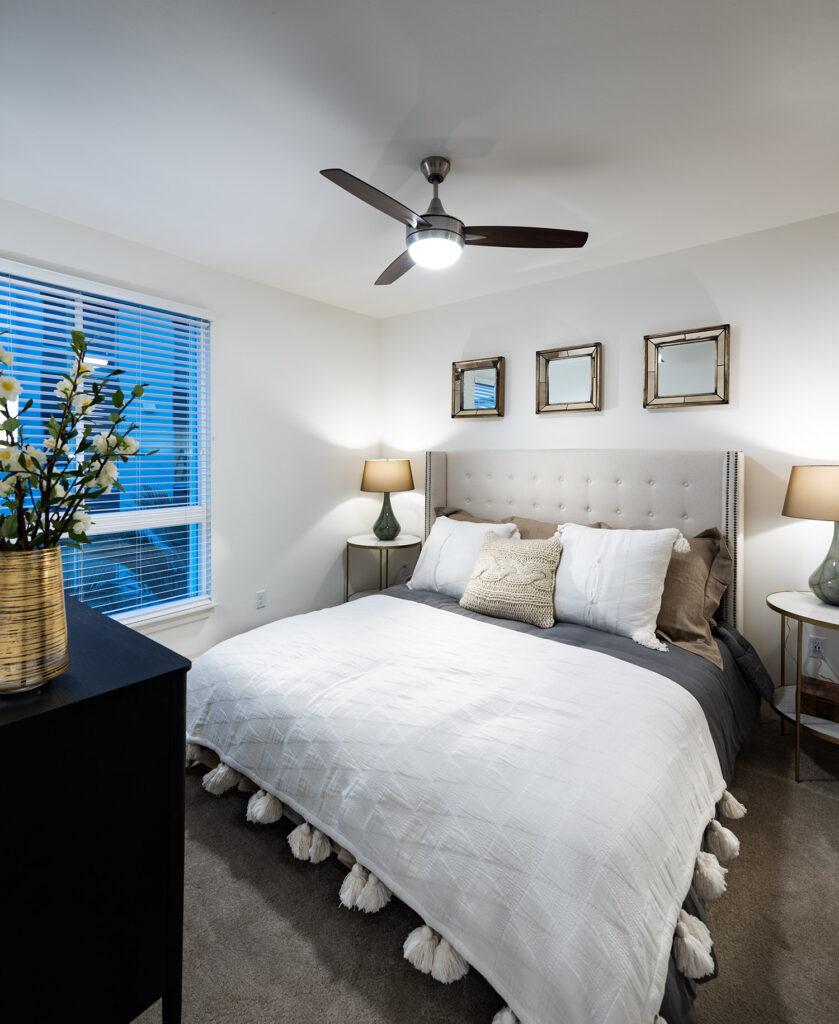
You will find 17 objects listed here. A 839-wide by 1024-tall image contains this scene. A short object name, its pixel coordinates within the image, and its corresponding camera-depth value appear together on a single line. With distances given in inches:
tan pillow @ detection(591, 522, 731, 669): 93.4
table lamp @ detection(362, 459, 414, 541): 149.8
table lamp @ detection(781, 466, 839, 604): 86.2
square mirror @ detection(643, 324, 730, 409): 109.3
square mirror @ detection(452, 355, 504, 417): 142.5
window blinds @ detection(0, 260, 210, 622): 98.4
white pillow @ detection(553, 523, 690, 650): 93.0
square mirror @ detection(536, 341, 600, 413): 126.5
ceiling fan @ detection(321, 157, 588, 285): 76.5
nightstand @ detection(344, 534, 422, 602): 147.3
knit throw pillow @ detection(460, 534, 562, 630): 100.3
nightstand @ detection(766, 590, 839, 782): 85.0
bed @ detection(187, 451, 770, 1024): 44.6
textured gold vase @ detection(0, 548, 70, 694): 31.3
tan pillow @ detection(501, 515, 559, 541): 121.5
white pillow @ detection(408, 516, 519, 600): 117.6
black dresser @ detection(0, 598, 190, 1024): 30.2
